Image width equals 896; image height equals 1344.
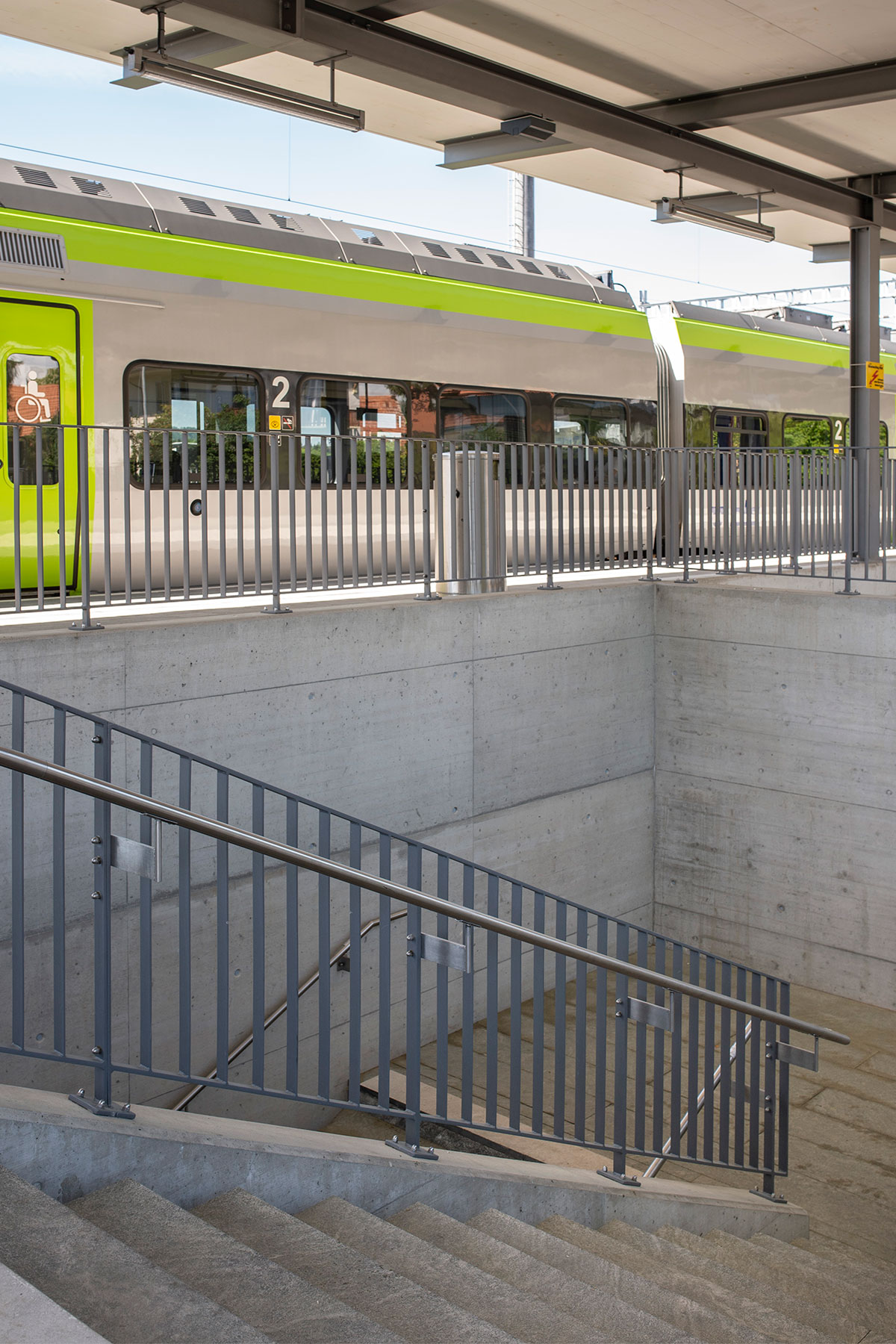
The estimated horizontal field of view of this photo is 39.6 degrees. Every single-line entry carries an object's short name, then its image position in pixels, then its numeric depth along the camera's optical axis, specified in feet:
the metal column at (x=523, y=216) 94.79
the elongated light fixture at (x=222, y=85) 25.00
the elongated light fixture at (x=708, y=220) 38.47
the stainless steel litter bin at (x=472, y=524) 29.48
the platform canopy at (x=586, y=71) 27.99
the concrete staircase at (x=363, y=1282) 8.86
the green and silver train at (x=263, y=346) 27.91
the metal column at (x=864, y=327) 43.14
